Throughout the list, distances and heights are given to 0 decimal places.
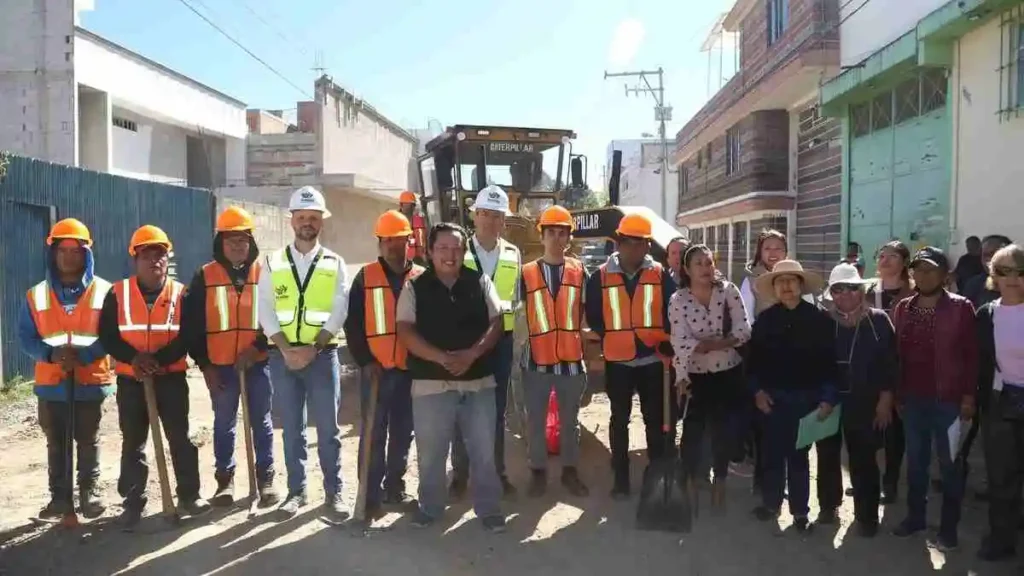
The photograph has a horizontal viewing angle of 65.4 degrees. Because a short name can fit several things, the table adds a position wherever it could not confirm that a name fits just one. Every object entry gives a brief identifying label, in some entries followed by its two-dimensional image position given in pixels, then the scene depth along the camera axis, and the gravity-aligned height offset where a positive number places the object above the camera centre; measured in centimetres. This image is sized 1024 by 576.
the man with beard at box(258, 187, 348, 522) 479 -43
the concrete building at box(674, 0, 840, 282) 1360 +268
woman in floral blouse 484 -48
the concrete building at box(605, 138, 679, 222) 4488 +521
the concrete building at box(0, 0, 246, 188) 1645 +376
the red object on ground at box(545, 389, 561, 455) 625 -130
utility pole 3519 +786
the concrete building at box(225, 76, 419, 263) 2083 +309
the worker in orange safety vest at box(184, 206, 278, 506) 487 -47
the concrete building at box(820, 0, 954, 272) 909 +195
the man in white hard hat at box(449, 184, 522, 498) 523 -3
